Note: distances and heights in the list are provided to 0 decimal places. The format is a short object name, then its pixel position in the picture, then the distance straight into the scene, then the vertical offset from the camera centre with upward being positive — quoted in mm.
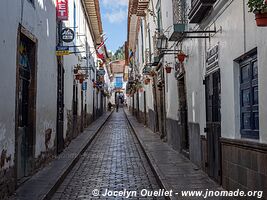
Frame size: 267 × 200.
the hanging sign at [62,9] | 12117 +3259
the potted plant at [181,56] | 10367 +1525
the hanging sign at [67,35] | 12275 +2496
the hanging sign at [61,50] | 11547 +1908
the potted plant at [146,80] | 22069 +1922
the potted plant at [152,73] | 19034 +2035
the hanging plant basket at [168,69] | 13412 +1536
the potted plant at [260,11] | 4125 +1077
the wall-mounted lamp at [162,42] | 13052 +2409
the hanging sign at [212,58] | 7496 +1106
